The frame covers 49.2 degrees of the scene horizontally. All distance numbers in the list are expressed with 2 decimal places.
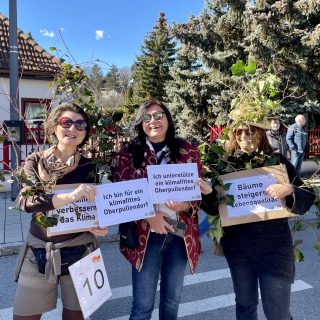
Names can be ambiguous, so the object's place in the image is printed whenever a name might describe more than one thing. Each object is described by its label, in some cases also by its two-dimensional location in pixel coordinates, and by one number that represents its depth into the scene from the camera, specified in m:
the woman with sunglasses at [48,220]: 2.03
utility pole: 7.16
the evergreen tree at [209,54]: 15.13
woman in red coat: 2.26
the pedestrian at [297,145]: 9.14
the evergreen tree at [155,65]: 29.80
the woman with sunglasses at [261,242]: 2.17
